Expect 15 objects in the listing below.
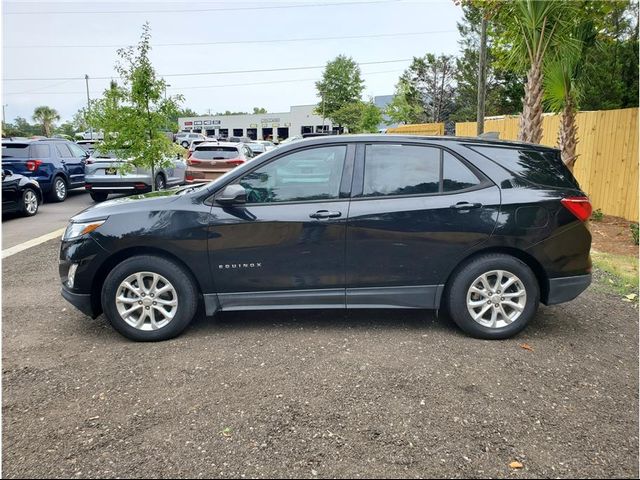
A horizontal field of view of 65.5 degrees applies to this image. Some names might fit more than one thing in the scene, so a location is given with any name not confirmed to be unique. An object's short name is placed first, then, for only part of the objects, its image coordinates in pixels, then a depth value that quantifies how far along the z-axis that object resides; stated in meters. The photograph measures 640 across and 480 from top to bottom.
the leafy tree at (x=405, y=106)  41.28
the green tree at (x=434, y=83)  44.88
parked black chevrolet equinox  4.12
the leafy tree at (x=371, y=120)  36.75
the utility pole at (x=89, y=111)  9.40
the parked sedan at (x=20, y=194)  10.75
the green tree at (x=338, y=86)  61.47
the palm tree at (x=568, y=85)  8.62
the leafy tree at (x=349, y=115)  53.91
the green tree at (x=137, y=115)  9.30
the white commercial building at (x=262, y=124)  71.88
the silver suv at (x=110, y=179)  12.48
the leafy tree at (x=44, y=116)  72.79
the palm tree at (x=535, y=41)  7.98
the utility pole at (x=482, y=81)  15.51
